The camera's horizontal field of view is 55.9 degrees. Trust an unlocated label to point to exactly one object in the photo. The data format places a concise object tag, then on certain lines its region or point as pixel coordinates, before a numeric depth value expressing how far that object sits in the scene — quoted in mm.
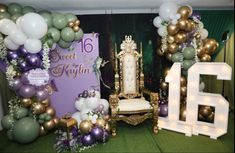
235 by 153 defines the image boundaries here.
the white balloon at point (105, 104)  4047
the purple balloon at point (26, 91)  3514
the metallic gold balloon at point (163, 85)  4361
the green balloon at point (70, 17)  3703
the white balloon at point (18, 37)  3342
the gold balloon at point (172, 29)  3826
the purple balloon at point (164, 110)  4105
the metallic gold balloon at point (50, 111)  3848
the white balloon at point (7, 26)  3289
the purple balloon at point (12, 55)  3555
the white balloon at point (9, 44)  3416
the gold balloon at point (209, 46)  4004
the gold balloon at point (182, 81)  4070
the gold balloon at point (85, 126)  3480
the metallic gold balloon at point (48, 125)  3834
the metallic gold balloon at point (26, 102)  3645
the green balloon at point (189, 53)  3844
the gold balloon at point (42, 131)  3839
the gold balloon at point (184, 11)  3730
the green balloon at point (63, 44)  3878
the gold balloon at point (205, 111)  4086
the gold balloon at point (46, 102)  3779
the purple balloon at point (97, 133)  3484
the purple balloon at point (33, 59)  3499
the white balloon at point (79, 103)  3795
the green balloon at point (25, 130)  3475
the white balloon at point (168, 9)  3803
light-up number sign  3443
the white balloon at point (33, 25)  3262
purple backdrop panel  4316
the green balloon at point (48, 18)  3559
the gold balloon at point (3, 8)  3428
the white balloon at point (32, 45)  3395
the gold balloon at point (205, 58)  4023
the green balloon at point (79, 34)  3842
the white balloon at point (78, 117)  3807
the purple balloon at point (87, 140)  3480
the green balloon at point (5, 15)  3359
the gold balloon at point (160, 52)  4273
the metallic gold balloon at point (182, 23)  3736
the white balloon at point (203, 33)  4062
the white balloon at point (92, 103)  3688
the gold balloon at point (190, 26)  3774
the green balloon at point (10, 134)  3646
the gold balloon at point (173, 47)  3934
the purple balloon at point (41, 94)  3648
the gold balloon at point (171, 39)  3924
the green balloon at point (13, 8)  3467
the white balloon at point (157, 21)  4086
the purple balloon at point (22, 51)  3504
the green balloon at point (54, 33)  3586
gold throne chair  3736
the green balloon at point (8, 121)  3637
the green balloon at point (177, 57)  3980
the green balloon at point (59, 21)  3586
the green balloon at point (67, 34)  3672
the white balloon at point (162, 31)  4039
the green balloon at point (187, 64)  3913
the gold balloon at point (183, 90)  4051
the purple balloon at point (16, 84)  3533
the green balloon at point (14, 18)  3420
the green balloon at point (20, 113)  3617
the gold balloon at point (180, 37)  3883
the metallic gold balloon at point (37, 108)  3674
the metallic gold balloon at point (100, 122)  3607
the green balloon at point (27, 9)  3574
